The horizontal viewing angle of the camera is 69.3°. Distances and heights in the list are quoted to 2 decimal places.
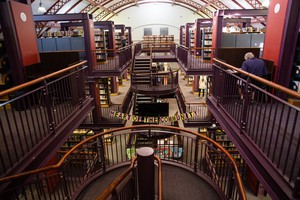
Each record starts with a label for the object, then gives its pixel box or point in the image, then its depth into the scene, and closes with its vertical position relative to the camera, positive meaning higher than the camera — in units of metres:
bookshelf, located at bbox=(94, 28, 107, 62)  13.71 -0.24
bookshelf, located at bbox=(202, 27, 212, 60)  13.07 -0.19
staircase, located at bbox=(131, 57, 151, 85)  11.00 -1.67
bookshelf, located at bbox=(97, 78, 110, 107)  14.65 -3.57
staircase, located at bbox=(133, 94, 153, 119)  12.59 -3.46
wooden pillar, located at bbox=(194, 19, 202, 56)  13.43 +0.07
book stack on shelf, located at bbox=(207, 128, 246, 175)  10.59 -4.88
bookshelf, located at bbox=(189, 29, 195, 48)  17.07 -0.06
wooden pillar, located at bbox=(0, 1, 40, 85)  4.82 +0.11
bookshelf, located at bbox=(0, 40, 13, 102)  5.93 -0.81
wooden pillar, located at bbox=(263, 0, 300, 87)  4.68 -0.01
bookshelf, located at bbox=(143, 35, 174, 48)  23.59 -0.20
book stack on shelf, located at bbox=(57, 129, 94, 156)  10.80 -4.98
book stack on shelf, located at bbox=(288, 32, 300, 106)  4.98 -0.89
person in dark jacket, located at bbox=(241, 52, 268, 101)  4.70 -0.68
